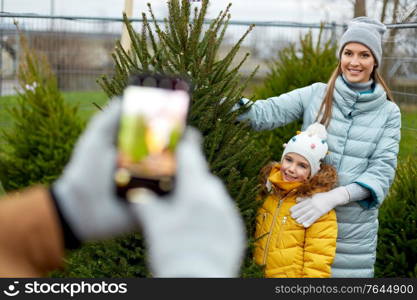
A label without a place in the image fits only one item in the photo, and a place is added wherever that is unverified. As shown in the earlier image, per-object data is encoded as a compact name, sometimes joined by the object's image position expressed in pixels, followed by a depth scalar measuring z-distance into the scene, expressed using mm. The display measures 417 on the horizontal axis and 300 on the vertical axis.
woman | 3303
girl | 3123
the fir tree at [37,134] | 5750
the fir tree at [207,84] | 2990
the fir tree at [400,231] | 4293
